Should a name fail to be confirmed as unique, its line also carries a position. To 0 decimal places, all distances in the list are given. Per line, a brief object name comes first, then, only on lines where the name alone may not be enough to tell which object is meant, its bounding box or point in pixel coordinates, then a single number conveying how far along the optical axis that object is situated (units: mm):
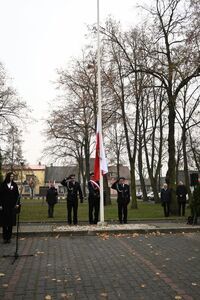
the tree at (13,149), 35531
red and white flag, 15609
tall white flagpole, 14986
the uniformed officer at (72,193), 15758
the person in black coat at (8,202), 11875
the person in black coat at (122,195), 16281
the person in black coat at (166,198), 21648
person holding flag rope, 15906
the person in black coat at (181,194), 21703
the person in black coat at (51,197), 21875
